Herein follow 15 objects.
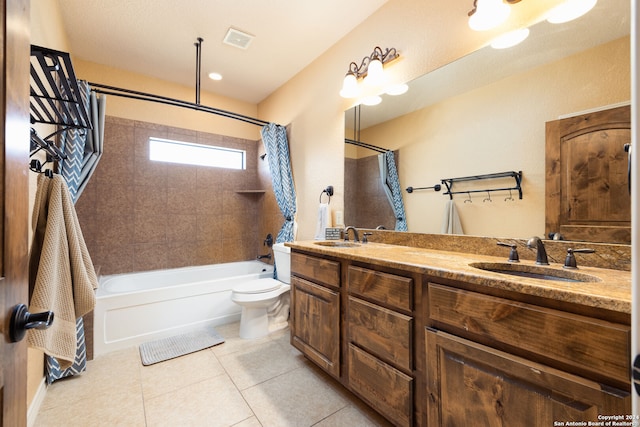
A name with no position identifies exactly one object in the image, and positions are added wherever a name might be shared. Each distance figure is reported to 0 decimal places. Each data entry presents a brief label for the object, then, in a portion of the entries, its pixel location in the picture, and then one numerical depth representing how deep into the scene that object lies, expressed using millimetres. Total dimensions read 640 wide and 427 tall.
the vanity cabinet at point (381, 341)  1154
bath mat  2021
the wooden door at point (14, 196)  514
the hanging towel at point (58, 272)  976
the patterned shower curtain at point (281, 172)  2898
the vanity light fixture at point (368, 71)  1961
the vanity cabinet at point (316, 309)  1555
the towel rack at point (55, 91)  975
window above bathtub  3072
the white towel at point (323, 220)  2412
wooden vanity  705
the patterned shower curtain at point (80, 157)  1753
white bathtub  2107
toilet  2301
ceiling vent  2268
